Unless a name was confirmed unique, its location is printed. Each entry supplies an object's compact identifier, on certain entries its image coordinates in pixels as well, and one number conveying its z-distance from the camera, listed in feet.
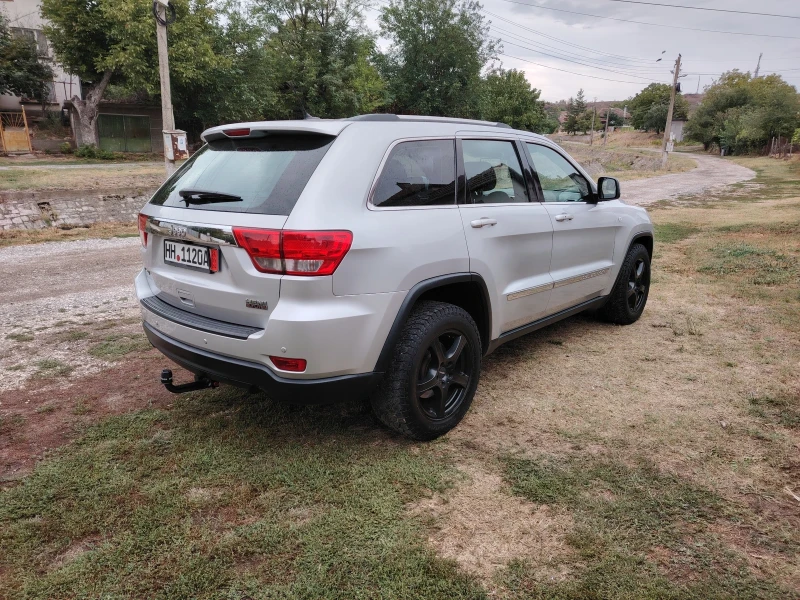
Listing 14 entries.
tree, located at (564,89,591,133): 359.87
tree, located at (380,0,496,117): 137.59
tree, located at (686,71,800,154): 159.94
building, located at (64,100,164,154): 97.96
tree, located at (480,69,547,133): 207.82
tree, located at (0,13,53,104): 87.81
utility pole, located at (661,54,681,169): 116.73
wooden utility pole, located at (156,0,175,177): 35.92
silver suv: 8.30
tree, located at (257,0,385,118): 110.42
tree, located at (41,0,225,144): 75.87
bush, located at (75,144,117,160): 82.64
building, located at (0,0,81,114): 93.30
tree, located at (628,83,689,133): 266.36
